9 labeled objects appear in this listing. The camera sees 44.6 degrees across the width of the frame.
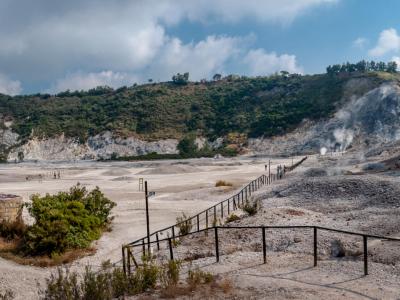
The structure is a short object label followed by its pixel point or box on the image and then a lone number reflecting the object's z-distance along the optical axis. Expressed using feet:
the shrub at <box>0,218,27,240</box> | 66.41
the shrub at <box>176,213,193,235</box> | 61.66
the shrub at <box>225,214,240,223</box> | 65.80
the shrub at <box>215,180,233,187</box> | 148.56
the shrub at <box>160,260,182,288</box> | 31.76
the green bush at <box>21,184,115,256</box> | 58.65
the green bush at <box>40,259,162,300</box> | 29.86
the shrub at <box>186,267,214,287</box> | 31.51
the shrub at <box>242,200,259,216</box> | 66.98
